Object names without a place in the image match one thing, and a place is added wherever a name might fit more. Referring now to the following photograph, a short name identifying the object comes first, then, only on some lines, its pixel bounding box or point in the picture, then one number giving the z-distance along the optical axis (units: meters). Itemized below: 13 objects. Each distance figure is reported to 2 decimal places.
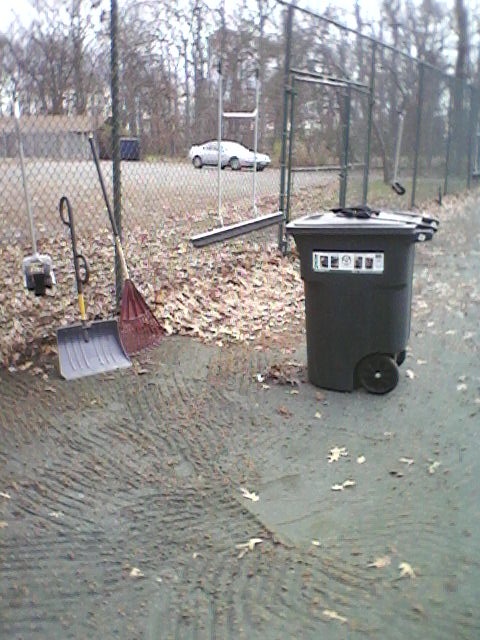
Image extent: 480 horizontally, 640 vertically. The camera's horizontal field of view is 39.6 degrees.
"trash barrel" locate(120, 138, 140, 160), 5.78
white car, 7.08
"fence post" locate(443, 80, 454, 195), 16.66
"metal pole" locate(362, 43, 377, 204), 10.36
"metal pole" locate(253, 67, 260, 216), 7.54
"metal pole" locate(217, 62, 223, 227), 6.91
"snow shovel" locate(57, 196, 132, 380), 4.75
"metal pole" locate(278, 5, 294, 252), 7.59
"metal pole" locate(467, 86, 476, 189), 19.33
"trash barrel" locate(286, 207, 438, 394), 4.37
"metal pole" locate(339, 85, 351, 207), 8.90
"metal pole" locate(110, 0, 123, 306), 5.15
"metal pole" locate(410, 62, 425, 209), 13.42
